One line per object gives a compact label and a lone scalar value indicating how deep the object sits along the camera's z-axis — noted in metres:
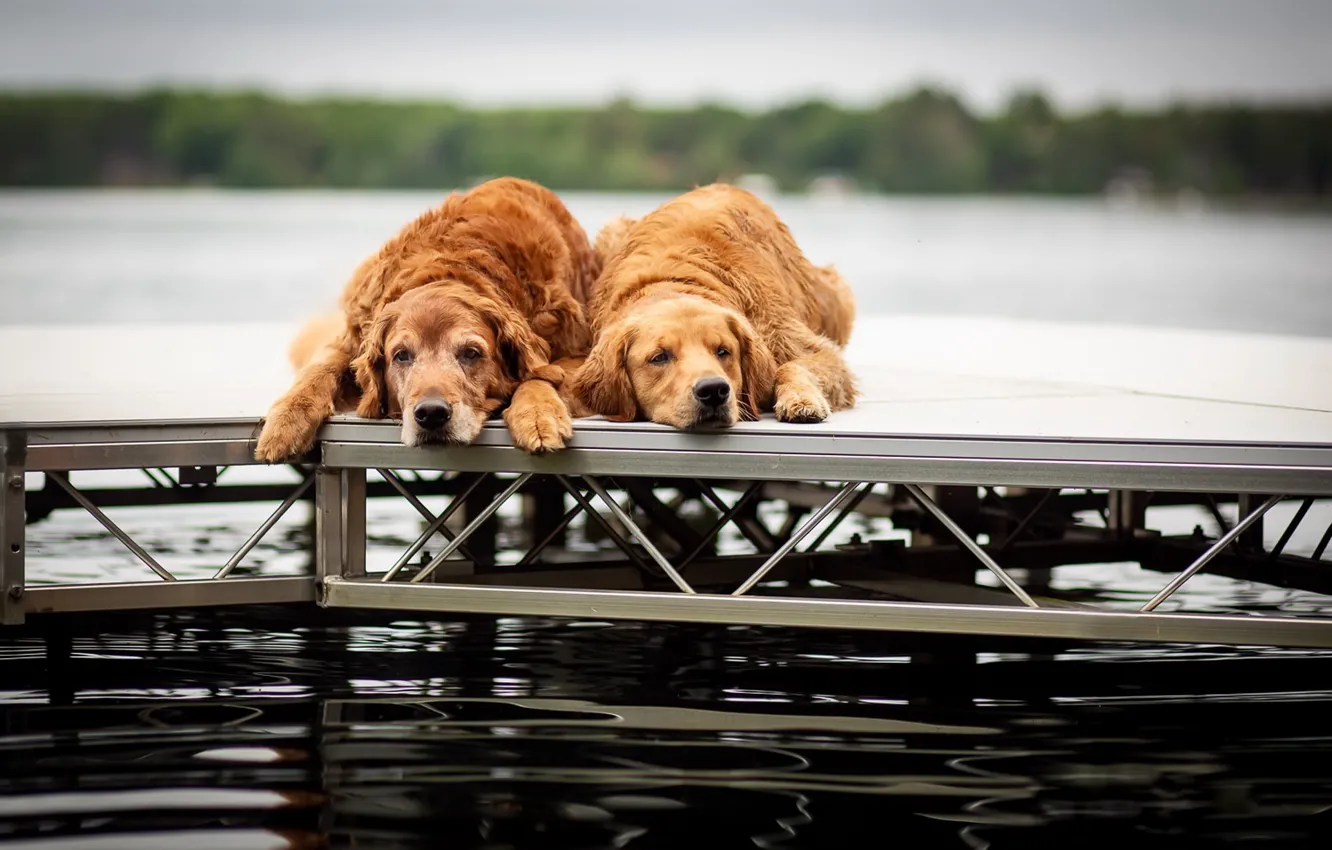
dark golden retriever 11.12
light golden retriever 11.29
